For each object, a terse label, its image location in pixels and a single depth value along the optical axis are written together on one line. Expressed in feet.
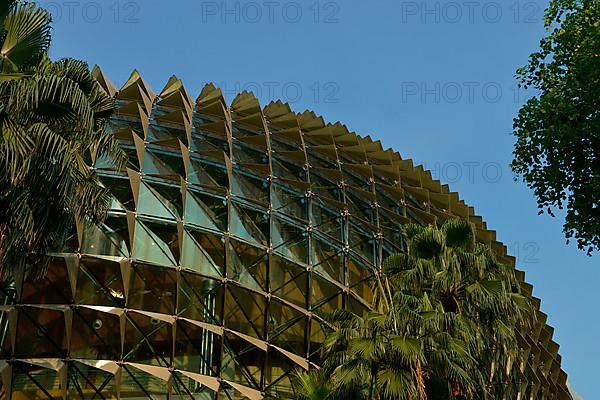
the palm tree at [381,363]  60.29
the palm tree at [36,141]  43.57
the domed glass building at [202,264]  72.64
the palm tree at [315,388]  63.00
